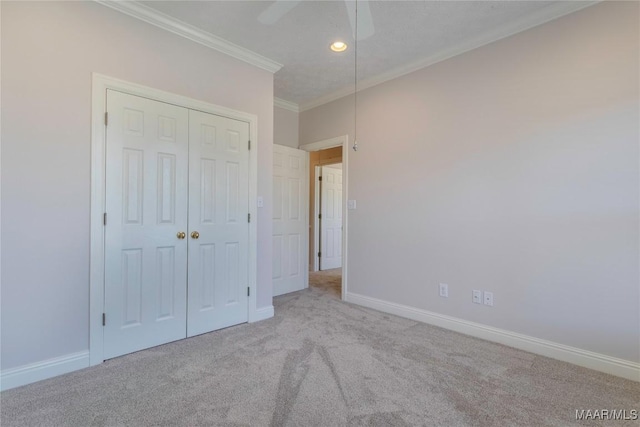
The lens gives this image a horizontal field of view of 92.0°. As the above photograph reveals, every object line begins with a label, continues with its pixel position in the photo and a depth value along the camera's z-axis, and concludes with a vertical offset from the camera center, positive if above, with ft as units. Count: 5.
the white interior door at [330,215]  19.53 -0.05
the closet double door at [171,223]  7.66 -0.28
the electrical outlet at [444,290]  9.98 -2.44
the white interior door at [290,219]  13.88 -0.24
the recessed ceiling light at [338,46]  9.41 +5.22
